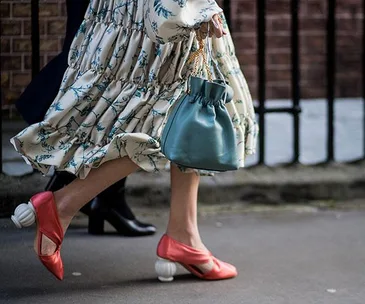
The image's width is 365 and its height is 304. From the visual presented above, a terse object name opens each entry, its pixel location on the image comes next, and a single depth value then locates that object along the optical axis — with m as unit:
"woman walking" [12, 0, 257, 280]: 4.44
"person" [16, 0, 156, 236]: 5.00
